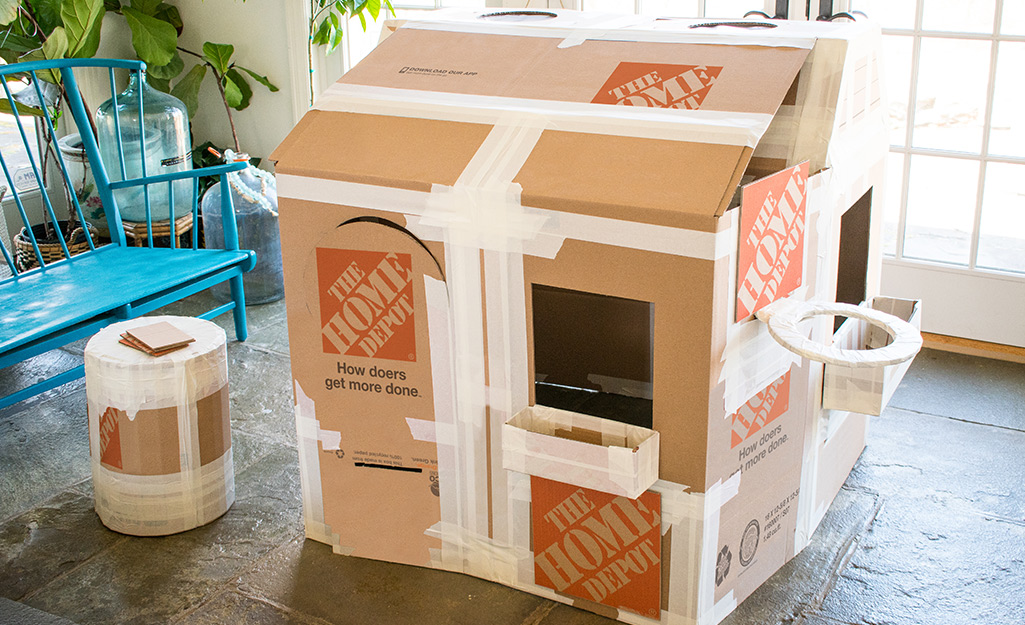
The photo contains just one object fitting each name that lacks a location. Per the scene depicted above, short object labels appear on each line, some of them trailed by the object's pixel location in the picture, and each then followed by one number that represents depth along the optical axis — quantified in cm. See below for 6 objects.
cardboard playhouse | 159
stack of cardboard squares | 204
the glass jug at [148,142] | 361
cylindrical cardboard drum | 200
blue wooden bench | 240
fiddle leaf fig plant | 338
